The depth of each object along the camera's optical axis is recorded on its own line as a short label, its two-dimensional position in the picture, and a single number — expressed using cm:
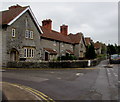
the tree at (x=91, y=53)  3188
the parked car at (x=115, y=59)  2780
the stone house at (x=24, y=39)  2044
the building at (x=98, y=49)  7856
